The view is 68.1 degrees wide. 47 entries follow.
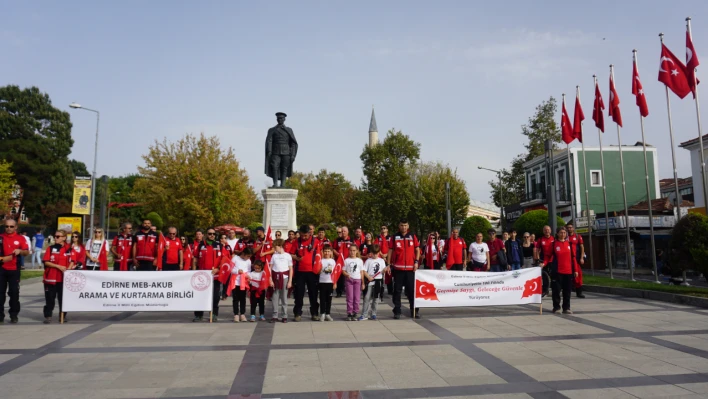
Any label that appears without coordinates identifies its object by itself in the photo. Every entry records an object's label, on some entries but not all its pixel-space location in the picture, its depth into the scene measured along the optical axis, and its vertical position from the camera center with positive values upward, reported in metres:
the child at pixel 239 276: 10.05 -0.42
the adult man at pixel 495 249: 14.91 +0.12
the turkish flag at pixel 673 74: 15.80 +5.47
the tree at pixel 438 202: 49.44 +4.81
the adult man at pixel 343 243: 12.24 +0.25
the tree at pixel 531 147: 48.81 +10.05
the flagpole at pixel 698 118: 14.45 +4.00
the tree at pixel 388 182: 51.69 +7.31
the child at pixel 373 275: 10.38 -0.43
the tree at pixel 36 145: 54.56 +11.67
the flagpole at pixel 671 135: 16.52 +3.79
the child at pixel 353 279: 10.15 -0.49
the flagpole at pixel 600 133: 20.00 +4.79
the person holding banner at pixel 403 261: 10.54 -0.15
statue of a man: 18.77 +3.69
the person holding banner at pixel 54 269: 10.01 -0.29
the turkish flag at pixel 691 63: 15.13 +5.47
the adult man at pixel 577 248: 11.95 +0.12
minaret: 97.25 +22.93
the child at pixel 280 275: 10.03 -0.41
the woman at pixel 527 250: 15.09 +0.09
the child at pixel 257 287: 10.12 -0.64
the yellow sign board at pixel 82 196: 25.91 +2.87
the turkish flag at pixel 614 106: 19.47 +5.45
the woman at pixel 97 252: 11.62 +0.05
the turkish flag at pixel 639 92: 18.23 +5.57
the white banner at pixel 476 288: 10.65 -0.72
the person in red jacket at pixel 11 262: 9.70 -0.14
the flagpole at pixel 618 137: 18.65 +4.36
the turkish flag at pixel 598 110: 20.42 +5.58
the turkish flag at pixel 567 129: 22.99 +5.48
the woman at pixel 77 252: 10.58 +0.04
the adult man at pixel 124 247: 11.72 +0.16
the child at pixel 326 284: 10.13 -0.59
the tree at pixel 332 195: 60.78 +6.86
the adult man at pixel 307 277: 10.23 -0.45
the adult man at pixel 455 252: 12.78 +0.03
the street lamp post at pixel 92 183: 28.68 +3.89
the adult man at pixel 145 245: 11.44 +0.20
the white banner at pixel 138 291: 10.02 -0.70
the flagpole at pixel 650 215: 17.30 +1.26
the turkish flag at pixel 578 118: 22.05 +5.65
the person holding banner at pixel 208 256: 10.58 -0.04
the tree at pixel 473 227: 27.06 +1.39
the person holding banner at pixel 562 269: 10.96 -0.33
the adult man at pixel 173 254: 11.43 +0.00
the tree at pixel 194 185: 35.25 +4.71
